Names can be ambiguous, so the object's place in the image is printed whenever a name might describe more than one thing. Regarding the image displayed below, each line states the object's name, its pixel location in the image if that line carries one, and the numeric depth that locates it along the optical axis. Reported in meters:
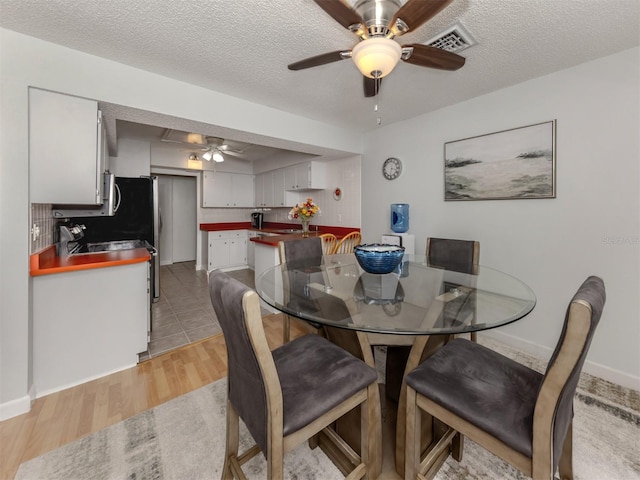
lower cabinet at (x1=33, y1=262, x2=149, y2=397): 1.82
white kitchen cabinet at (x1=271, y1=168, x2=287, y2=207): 5.21
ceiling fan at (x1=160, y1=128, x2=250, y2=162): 3.98
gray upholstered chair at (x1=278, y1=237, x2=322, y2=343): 1.76
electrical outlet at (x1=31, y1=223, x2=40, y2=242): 1.83
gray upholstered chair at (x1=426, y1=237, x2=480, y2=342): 2.22
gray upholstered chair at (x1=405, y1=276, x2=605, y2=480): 0.80
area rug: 1.28
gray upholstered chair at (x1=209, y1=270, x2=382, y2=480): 0.87
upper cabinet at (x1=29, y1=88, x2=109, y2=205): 1.74
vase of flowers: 3.82
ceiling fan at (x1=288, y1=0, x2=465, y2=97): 1.14
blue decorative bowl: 1.77
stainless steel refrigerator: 3.20
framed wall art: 2.26
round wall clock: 3.38
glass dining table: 1.17
